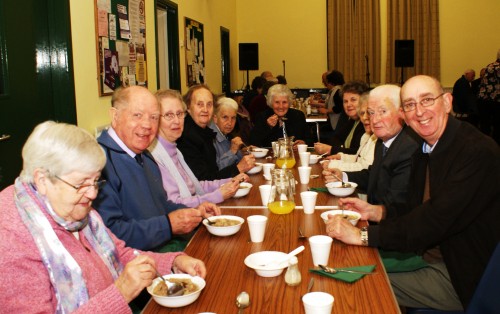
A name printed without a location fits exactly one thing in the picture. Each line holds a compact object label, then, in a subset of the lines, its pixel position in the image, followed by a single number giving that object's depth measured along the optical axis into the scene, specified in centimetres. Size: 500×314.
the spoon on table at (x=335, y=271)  173
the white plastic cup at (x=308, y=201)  251
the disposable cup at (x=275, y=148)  397
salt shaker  165
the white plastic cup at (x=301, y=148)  439
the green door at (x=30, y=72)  315
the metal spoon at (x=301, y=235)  216
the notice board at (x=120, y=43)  414
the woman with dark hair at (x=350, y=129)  483
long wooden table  153
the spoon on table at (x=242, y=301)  151
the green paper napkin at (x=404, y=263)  239
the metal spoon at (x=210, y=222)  231
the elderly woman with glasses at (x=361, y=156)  395
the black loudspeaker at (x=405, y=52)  1086
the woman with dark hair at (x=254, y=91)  838
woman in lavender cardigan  296
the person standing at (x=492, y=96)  936
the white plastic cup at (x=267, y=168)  352
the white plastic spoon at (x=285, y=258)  182
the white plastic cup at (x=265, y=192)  277
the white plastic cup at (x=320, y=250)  179
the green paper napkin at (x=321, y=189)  306
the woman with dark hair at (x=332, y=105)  830
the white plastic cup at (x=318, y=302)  138
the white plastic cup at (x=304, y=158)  390
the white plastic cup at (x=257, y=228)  209
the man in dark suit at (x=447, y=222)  214
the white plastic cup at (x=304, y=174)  328
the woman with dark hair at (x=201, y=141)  368
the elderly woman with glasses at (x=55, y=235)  137
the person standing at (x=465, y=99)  1009
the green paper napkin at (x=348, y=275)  168
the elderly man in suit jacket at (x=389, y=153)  283
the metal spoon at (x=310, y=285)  163
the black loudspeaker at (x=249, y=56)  1084
